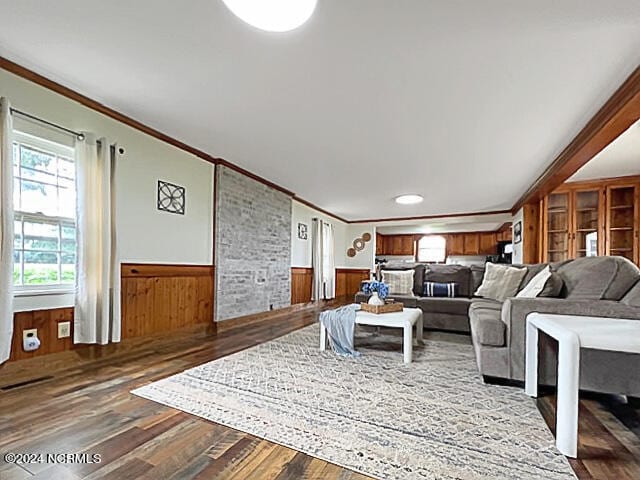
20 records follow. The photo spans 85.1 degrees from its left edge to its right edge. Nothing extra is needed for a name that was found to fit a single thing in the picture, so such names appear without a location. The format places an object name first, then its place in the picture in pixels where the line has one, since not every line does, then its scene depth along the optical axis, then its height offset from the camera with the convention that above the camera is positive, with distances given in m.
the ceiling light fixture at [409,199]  6.35 +0.73
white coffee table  3.09 -0.76
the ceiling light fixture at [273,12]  1.75 +1.16
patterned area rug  1.55 -1.02
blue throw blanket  3.38 -0.90
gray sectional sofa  2.14 -0.61
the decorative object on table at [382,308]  3.47 -0.71
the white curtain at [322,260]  7.53 -0.51
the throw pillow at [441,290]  4.95 -0.73
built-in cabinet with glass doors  5.32 +0.33
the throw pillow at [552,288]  2.68 -0.37
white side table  1.49 -0.48
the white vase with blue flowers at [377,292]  3.60 -0.56
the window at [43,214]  2.64 +0.16
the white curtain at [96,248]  2.91 -0.11
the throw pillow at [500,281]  3.94 -0.51
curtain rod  2.53 +0.87
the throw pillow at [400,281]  5.09 -0.64
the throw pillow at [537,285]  2.76 -0.38
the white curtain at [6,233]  2.34 +0.00
